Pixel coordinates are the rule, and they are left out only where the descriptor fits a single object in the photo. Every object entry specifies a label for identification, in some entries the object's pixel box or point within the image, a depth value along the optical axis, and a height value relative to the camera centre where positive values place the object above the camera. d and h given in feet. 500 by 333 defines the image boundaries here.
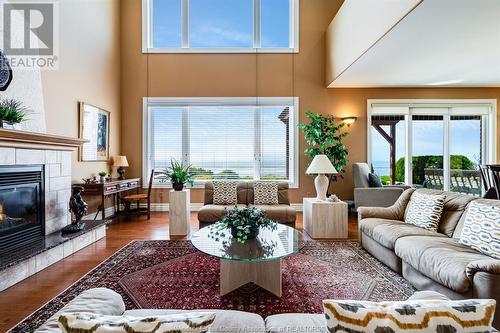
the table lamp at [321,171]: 12.80 -0.32
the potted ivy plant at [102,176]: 15.19 -0.69
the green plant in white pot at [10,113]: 8.72 +1.86
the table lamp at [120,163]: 17.69 +0.11
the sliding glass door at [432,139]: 19.08 +1.92
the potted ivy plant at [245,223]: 7.74 -1.82
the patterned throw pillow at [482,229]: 6.66 -1.80
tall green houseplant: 17.53 +1.84
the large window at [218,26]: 19.48 +10.61
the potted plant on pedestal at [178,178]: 13.71 -0.72
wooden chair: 16.62 -2.20
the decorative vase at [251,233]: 7.92 -2.15
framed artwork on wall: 14.99 +2.08
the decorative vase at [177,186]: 13.74 -1.16
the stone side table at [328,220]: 12.69 -2.77
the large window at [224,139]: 19.52 +1.98
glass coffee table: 6.86 -2.41
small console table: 14.10 -1.38
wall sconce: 18.93 +3.31
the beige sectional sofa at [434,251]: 5.72 -2.43
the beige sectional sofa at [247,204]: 13.04 -2.27
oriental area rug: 6.90 -3.77
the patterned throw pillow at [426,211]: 9.07 -1.72
